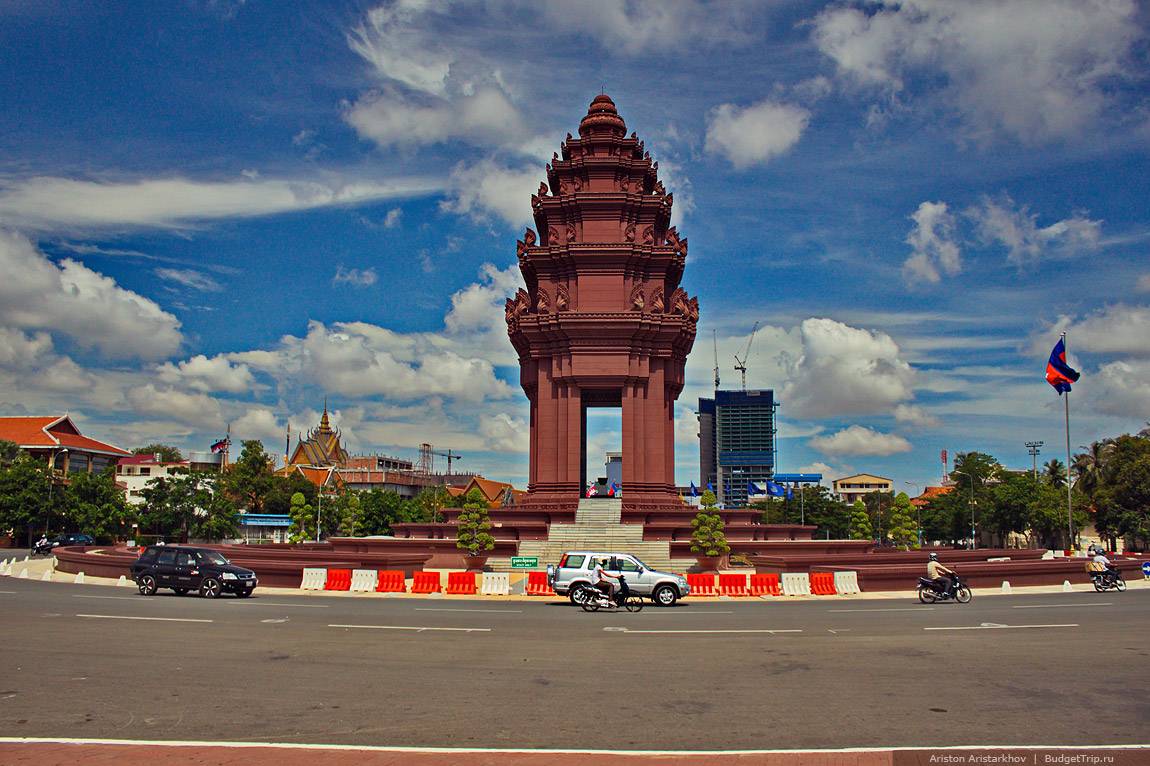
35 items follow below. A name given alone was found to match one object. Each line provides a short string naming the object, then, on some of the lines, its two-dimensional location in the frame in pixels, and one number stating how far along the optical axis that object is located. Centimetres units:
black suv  2872
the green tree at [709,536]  3922
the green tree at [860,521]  5725
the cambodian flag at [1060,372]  5016
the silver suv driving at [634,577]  2838
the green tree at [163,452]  14695
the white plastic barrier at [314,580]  3356
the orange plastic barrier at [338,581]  3350
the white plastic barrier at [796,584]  3272
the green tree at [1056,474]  10388
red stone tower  4809
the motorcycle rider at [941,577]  2822
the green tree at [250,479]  9312
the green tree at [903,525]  5338
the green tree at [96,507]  7894
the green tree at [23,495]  7631
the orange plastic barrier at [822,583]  3275
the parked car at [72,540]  7069
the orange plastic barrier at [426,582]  3350
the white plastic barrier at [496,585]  3281
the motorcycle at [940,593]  2830
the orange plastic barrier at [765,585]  3266
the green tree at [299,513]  5916
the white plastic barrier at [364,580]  3366
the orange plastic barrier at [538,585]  3328
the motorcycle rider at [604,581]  2591
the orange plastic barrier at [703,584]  3228
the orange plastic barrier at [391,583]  3369
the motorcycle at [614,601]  2609
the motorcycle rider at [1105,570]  3338
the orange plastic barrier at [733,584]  3244
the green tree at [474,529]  4147
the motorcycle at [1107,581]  3328
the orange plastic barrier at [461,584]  3306
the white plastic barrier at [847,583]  3294
